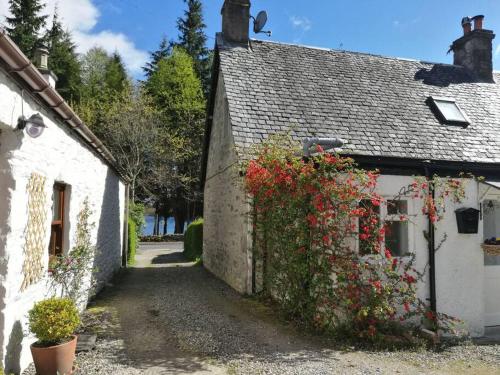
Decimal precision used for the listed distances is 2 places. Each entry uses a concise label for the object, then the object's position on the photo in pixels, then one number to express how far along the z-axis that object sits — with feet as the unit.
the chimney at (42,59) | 23.45
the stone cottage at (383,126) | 26.22
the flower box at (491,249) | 25.54
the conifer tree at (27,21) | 100.99
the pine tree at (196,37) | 123.44
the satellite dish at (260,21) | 45.14
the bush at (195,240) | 61.72
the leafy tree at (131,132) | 92.68
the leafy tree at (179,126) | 103.14
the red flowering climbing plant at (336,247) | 21.58
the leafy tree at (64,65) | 110.01
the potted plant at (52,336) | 15.25
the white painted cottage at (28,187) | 14.15
